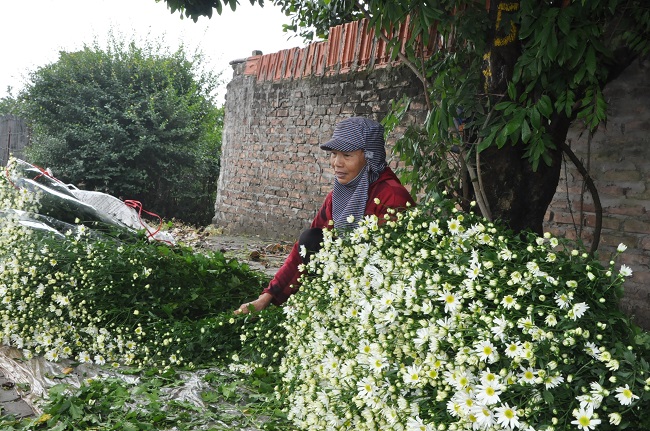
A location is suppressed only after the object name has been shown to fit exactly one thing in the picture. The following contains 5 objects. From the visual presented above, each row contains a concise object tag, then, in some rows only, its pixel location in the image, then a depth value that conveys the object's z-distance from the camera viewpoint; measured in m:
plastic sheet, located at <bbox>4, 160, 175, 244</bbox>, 4.50
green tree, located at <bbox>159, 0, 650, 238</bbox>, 3.37
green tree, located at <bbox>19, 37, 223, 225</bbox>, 13.31
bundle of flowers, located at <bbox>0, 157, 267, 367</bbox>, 3.73
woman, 3.52
